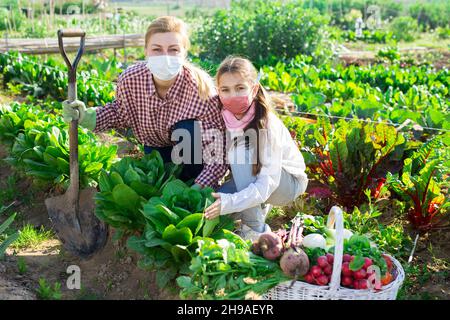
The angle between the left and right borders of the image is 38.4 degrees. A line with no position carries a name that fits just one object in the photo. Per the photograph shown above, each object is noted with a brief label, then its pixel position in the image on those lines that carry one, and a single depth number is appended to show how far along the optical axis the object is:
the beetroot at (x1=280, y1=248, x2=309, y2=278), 2.90
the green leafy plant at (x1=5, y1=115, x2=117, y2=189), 4.29
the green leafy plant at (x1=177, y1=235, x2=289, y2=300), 2.91
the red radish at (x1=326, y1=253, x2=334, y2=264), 2.96
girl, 3.54
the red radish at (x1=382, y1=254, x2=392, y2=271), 3.05
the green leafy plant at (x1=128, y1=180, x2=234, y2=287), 3.19
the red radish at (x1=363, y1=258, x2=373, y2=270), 2.89
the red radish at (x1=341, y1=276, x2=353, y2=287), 2.90
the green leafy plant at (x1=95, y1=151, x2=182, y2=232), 3.53
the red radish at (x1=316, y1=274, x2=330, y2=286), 2.89
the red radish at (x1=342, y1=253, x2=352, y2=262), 2.97
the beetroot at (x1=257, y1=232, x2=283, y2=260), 3.02
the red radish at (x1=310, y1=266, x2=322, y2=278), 2.90
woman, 3.80
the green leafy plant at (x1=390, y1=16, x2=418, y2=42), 14.78
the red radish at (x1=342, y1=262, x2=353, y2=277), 2.90
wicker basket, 2.81
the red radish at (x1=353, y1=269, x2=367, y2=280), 2.87
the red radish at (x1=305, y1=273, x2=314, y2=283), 2.91
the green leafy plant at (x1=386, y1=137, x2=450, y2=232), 3.79
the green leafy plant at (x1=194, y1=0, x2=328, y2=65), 9.69
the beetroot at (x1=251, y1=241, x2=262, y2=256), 3.09
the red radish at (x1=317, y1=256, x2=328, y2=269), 2.92
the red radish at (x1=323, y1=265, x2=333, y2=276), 2.92
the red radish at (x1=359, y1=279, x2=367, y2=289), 2.86
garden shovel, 4.01
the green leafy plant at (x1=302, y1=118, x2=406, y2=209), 4.18
